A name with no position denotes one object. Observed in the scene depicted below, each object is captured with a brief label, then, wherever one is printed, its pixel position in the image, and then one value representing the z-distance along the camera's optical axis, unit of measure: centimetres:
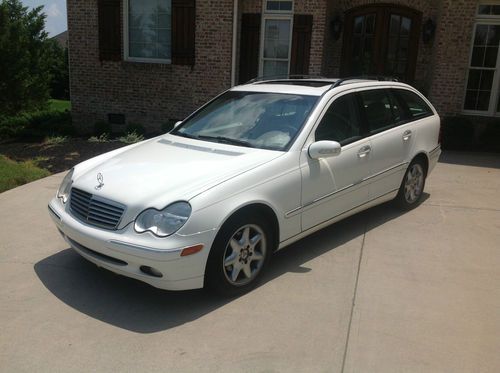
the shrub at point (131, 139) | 1076
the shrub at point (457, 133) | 1102
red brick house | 1143
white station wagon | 382
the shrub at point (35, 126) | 1183
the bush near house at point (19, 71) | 1698
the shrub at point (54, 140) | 1104
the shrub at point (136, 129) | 1207
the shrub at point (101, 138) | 1123
